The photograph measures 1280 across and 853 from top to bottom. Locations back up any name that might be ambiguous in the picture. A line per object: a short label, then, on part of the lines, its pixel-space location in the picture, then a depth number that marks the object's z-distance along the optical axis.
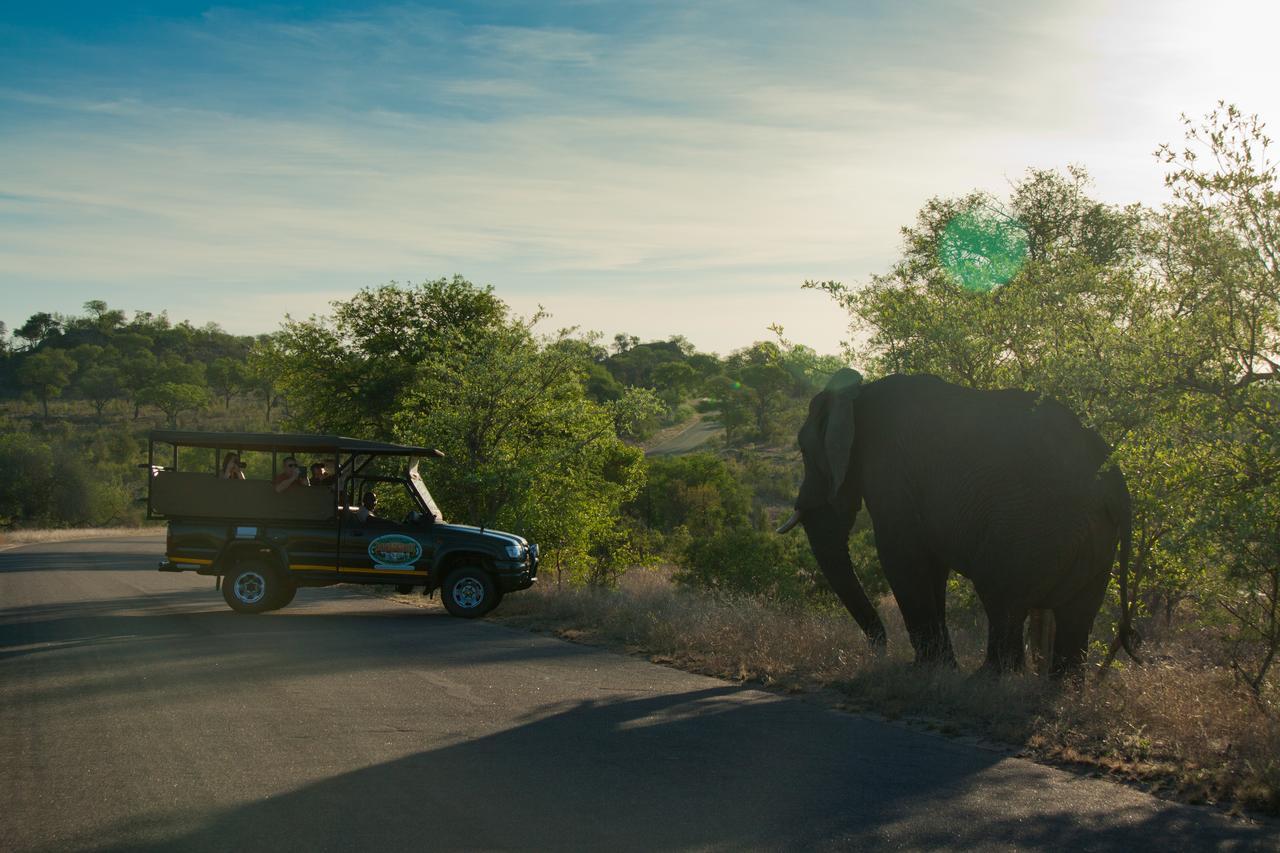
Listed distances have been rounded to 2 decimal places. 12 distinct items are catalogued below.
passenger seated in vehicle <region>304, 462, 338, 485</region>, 17.53
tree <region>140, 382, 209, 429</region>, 92.50
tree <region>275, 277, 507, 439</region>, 29.17
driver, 17.19
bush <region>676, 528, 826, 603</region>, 27.05
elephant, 9.69
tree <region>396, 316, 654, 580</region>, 20.84
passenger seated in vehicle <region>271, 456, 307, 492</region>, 16.95
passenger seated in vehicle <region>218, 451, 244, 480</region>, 17.77
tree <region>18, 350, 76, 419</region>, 103.56
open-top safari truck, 16.88
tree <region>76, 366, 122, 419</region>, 106.25
